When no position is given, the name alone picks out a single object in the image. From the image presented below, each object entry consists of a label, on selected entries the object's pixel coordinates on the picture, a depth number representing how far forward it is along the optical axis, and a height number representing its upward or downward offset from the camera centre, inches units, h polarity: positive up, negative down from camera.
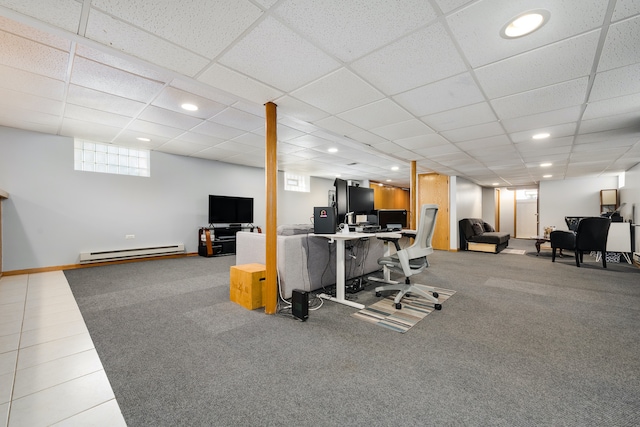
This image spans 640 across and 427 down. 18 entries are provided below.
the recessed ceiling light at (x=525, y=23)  69.5 +53.6
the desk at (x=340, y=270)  131.0 -30.0
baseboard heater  209.9 -37.7
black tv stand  269.4 -31.0
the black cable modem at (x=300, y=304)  107.0 -39.3
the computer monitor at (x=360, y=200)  153.4 +7.2
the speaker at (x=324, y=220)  134.2 -4.6
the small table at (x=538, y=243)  288.5 -35.6
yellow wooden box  121.4 -36.1
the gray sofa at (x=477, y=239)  318.0 -34.1
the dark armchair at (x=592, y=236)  221.5 -20.7
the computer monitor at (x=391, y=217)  175.5 -3.8
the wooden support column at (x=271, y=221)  117.7 -4.5
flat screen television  282.5 +1.6
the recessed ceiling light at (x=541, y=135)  168.7 +51.0
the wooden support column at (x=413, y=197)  246.1 +14.0
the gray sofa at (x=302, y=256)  133.6 -26.7
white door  508.4 -10.4
